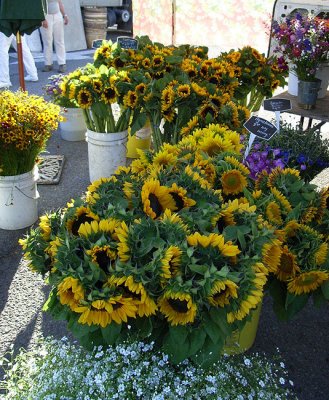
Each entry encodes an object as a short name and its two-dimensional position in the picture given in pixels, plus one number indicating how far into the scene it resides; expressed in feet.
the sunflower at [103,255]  4.03
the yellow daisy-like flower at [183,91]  9.06
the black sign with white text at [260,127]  6.86
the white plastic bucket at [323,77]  12.28
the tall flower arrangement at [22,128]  8.71
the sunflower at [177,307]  3.81
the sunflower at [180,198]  4.73
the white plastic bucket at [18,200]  9.73
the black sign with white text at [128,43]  11.60
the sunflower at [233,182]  5.37
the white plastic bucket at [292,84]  12.90
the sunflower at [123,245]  3.99
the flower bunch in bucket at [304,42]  10.97
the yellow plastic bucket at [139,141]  13.80
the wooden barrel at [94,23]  31.96
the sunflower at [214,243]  4.00
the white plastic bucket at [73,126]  15.24
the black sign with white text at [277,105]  8.13
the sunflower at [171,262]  3.83
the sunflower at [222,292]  3.79
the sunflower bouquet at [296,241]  4.94
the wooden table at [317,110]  11.59
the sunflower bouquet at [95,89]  10.25
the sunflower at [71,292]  3.83
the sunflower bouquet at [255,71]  11.31
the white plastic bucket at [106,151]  11.69
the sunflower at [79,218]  4.54
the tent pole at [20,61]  13.33
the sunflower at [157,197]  4.61
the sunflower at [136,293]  3.85
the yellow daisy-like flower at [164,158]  5.70
